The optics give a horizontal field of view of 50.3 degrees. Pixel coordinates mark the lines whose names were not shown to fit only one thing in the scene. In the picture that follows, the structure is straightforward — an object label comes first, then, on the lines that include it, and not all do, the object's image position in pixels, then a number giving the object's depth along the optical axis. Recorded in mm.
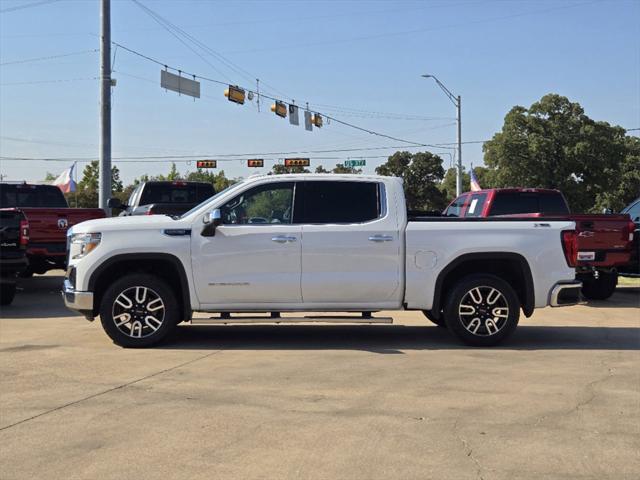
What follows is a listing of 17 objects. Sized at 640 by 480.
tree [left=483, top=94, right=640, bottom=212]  48812
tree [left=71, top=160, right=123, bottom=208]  74625
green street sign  50750
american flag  33419
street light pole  38688
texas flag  41281
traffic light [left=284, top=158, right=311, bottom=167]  52669
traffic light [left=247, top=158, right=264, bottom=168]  59031
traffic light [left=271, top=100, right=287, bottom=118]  30609
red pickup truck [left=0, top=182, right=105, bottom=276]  13555
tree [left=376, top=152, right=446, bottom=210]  71812
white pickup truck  7848
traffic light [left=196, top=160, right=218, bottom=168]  57625
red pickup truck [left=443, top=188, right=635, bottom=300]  12008
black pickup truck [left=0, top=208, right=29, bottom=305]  11273
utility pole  20922
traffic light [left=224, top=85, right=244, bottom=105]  27812
